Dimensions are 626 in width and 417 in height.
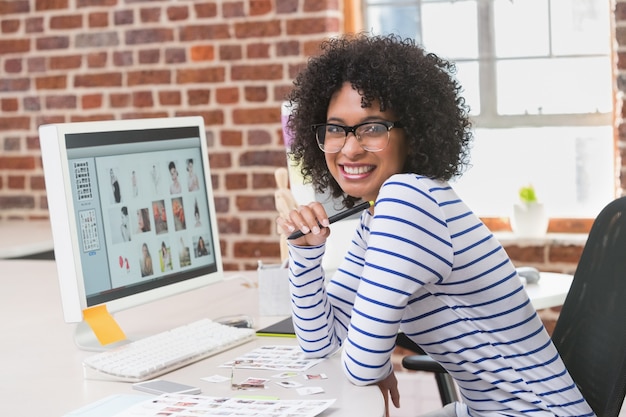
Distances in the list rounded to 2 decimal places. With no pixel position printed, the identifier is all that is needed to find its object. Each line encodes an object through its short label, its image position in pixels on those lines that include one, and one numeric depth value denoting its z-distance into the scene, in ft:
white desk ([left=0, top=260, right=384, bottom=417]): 8.56
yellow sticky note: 9.51
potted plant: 14.64
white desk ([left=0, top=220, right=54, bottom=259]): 14.11
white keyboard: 9.02
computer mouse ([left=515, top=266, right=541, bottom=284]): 11.83
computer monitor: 9.35
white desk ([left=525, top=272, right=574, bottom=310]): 11.29
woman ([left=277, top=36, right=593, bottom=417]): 8.51
